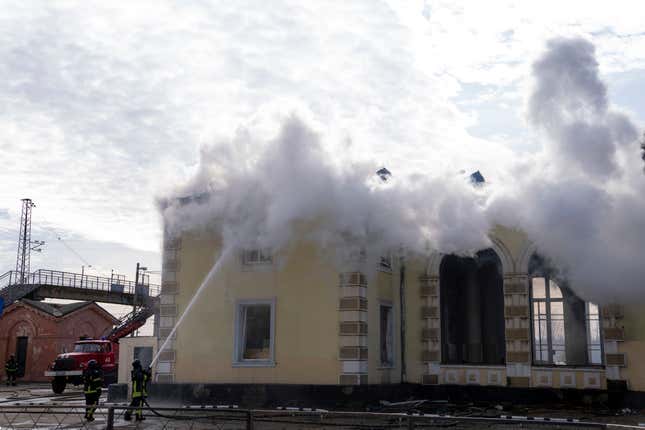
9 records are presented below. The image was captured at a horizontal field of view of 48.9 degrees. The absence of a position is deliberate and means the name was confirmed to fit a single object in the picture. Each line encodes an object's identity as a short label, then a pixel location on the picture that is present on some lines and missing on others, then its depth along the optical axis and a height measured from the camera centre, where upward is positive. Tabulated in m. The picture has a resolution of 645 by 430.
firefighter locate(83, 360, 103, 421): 16.83 -0.94
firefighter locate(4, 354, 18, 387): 35.75 -1.48
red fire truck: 30.64 -0.98
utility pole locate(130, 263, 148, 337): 46.37 +4.16
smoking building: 19.16 +0.53
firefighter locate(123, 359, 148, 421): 16.70 -0.98
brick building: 40.44 +0.36
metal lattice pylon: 58.00 +7.83
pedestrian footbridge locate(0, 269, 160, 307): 44.72 +3.31
